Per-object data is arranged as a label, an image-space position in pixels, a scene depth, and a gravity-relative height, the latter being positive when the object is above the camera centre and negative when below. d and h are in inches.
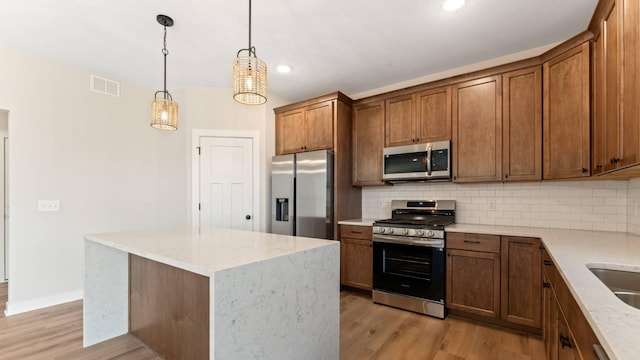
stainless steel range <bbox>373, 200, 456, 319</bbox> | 116.4 -32.4
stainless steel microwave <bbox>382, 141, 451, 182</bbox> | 126.3 +8.0
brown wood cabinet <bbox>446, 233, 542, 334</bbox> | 100.4 -34.7
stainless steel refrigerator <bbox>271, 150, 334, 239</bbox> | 143.4 -7.3
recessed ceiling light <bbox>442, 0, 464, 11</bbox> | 87.3 +51.3
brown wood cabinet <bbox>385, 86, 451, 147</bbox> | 128.2 +27.8
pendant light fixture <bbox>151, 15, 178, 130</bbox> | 98.3 +22.0
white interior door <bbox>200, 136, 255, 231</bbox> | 158.6 -1.6
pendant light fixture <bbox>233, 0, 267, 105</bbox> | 73.2 +25.0
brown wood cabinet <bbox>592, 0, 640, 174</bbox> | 59.6 +21.9
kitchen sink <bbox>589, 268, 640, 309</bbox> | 52.9 -17.5
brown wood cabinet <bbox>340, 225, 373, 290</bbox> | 137.3 -35.5
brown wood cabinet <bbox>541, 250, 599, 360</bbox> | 38.2 -23.7
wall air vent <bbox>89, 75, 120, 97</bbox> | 142.7 +44.7
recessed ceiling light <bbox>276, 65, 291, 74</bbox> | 132.1 +49.1
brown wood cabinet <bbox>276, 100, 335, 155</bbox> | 150.0 +26.9
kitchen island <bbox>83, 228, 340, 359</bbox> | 53.8 -26.8
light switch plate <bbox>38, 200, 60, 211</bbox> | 127.7 -11.5
